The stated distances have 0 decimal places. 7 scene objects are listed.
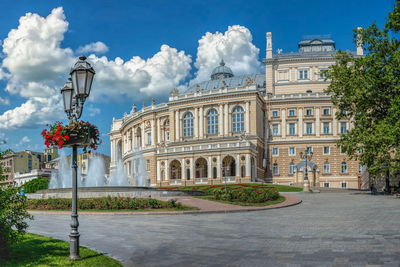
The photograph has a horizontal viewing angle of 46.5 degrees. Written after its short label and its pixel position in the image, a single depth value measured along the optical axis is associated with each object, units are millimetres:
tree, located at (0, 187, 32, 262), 11586
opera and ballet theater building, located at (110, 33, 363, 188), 78562
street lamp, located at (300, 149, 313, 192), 56206
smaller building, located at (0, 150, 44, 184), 149250
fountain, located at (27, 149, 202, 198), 36094
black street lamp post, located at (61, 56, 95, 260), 12484
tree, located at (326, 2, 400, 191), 43500
